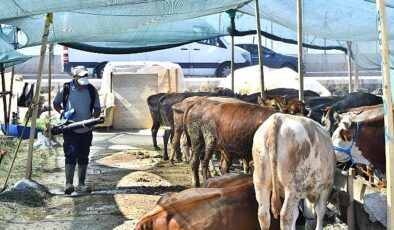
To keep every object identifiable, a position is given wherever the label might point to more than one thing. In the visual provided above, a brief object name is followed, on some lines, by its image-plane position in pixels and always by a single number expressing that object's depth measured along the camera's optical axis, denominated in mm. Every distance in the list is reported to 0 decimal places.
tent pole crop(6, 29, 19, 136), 12545
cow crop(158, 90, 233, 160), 12570
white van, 24109
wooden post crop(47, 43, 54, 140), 13384
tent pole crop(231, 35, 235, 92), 13969
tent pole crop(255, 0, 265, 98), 10461
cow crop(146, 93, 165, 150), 13500
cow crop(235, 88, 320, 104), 12375
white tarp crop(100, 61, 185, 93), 18281
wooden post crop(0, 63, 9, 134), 13418
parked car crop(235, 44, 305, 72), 25484
